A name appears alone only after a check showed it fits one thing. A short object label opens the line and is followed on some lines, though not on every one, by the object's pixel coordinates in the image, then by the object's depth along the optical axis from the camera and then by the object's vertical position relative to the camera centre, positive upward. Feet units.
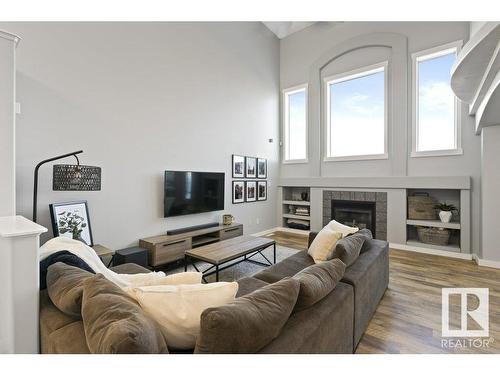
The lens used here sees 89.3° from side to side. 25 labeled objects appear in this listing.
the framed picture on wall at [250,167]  17.43 +1.49
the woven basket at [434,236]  13.92 -2.65
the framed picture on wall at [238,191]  16.61 -0.20
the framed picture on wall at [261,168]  18.44 +1.51
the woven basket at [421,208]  14.51 -1.12
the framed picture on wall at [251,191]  17.58 -0.20
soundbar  12.64 -2.14
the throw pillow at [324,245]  8.48 -1.94
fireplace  16.48 -1.69
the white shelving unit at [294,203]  19.35 -1.19
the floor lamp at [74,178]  7.16 +0.29
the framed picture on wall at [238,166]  16.49 +1.46
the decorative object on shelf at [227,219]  15.07 -1.85
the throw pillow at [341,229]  8.86 -1.46
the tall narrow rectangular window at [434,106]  13.98 +4.73
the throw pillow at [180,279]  4.67 -1.70
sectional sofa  3.61 -2.24
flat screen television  12.50 -0.23
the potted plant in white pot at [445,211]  13.71 -1.24
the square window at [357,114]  16.52 +5.15
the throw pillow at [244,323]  2.96 -1.70
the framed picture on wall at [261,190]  18.58 -0.14
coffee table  9.22 -2.47
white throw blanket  5.42 -1.58
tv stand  11.01 -2.61
